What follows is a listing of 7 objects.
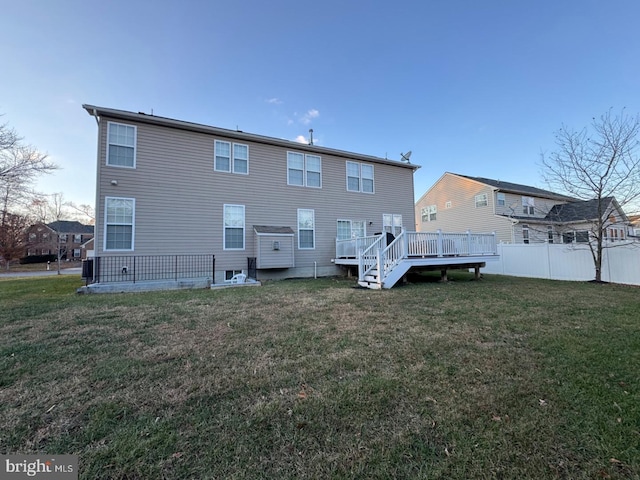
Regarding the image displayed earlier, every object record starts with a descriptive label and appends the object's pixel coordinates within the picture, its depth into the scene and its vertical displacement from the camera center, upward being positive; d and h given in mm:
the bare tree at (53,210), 29527 +4995
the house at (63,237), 34094 +2603
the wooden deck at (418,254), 8953 -151
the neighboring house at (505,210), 18844 +2904
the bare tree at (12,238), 22350 +1593
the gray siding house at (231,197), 9531 +2340
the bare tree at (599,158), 10367 +3640
